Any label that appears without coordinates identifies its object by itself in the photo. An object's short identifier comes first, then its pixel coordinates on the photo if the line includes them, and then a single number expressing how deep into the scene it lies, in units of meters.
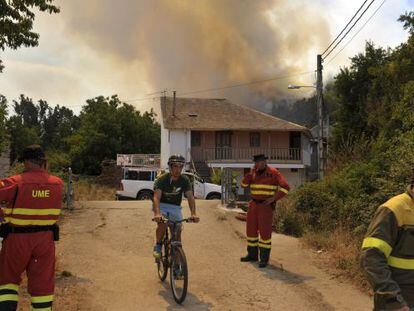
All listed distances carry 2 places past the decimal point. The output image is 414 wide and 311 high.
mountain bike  6.29
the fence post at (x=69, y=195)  15.33
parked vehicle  24.12
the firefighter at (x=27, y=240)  4.48
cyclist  7.09
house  36.56
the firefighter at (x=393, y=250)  3.10
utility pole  21.99
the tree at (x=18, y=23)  9.38
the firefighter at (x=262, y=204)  8.45
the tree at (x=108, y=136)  45.91
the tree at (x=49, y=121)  75.75
